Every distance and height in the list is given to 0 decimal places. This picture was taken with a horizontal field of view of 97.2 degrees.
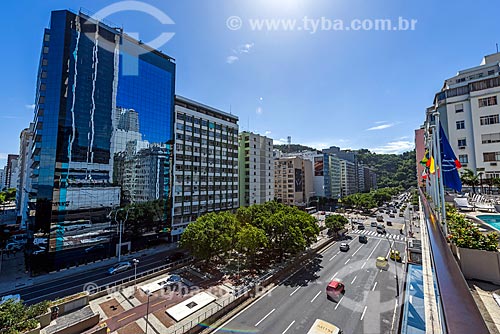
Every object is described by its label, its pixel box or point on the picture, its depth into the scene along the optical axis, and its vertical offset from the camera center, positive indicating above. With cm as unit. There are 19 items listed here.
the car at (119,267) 3006 -1149
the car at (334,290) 2258 -1101
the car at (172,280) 2623 -1170
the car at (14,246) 3999 -1135
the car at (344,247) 3756 -1084
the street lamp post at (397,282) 2346 -1126
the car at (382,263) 2953 -1070
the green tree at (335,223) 4512 -791
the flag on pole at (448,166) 1074 +90
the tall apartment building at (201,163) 4444 +487
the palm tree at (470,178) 2148 +58
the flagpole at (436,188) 1112 -27
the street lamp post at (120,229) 3497 -709
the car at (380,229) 4984 -1035
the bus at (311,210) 8170 -954
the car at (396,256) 3213 -1065
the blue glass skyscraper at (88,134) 3095 +795
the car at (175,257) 3353 -1113
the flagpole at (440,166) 961 +82
